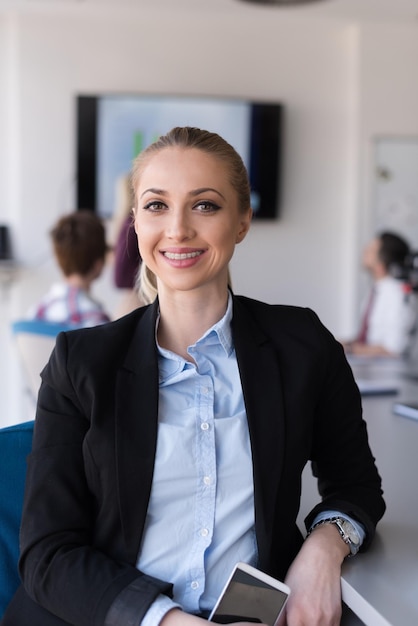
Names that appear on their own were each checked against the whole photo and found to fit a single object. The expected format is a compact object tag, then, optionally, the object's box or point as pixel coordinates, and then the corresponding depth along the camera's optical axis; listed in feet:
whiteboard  16.66
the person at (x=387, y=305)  12.34
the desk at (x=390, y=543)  3.00
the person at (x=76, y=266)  9.61
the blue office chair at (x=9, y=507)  3.81
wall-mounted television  15.47
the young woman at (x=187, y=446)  3.35
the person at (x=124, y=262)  6.85
